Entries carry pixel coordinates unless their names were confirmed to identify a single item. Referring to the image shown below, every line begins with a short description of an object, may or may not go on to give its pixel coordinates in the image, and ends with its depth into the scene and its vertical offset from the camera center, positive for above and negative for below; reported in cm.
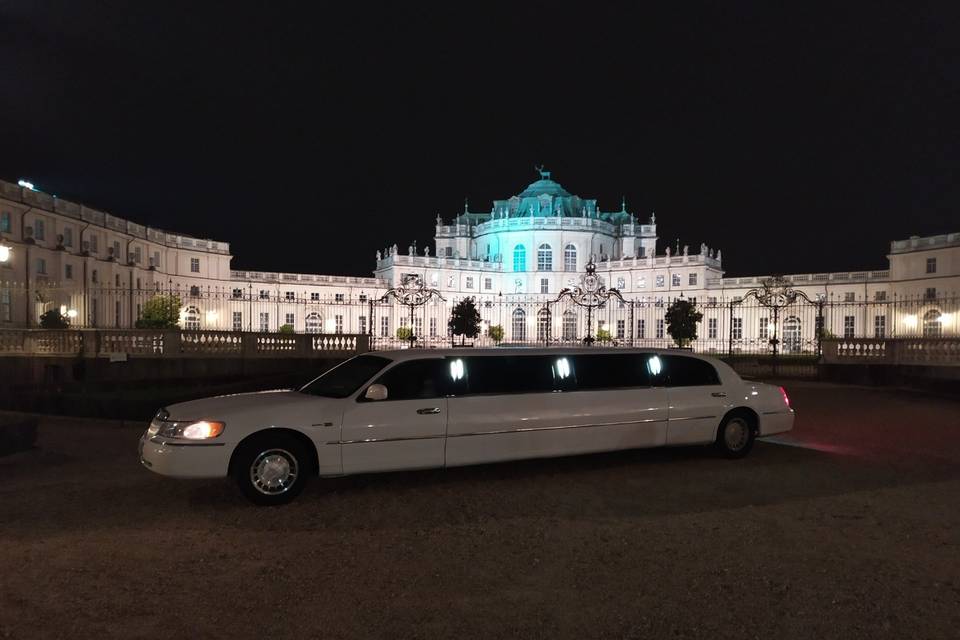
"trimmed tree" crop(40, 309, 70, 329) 3017 +14
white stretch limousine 638 -105
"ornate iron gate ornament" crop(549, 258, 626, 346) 2972 +149
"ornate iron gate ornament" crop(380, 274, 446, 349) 2643 +131
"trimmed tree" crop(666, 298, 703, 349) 4097 +0
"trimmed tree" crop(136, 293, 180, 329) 3612 +47
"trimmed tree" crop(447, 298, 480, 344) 4037 +17
